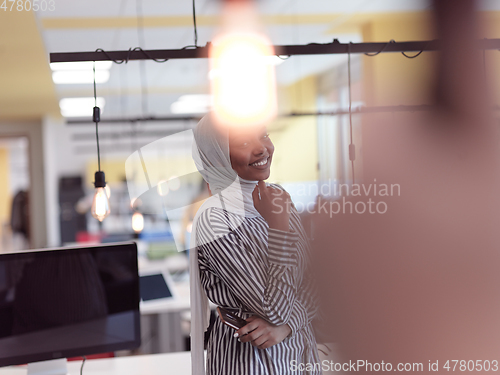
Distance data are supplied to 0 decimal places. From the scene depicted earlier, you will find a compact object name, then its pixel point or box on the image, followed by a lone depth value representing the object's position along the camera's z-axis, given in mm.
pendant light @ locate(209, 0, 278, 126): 1228
